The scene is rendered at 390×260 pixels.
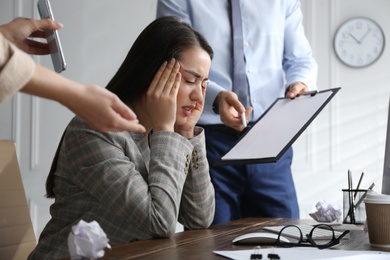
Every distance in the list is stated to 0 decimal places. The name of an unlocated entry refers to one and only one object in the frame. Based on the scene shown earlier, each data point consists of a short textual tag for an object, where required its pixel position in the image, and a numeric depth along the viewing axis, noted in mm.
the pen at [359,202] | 1894
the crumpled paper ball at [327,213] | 1904
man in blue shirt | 2000
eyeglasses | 1307
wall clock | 4684
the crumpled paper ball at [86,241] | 990
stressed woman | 1483
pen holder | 1891
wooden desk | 1205
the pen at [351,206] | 1901
